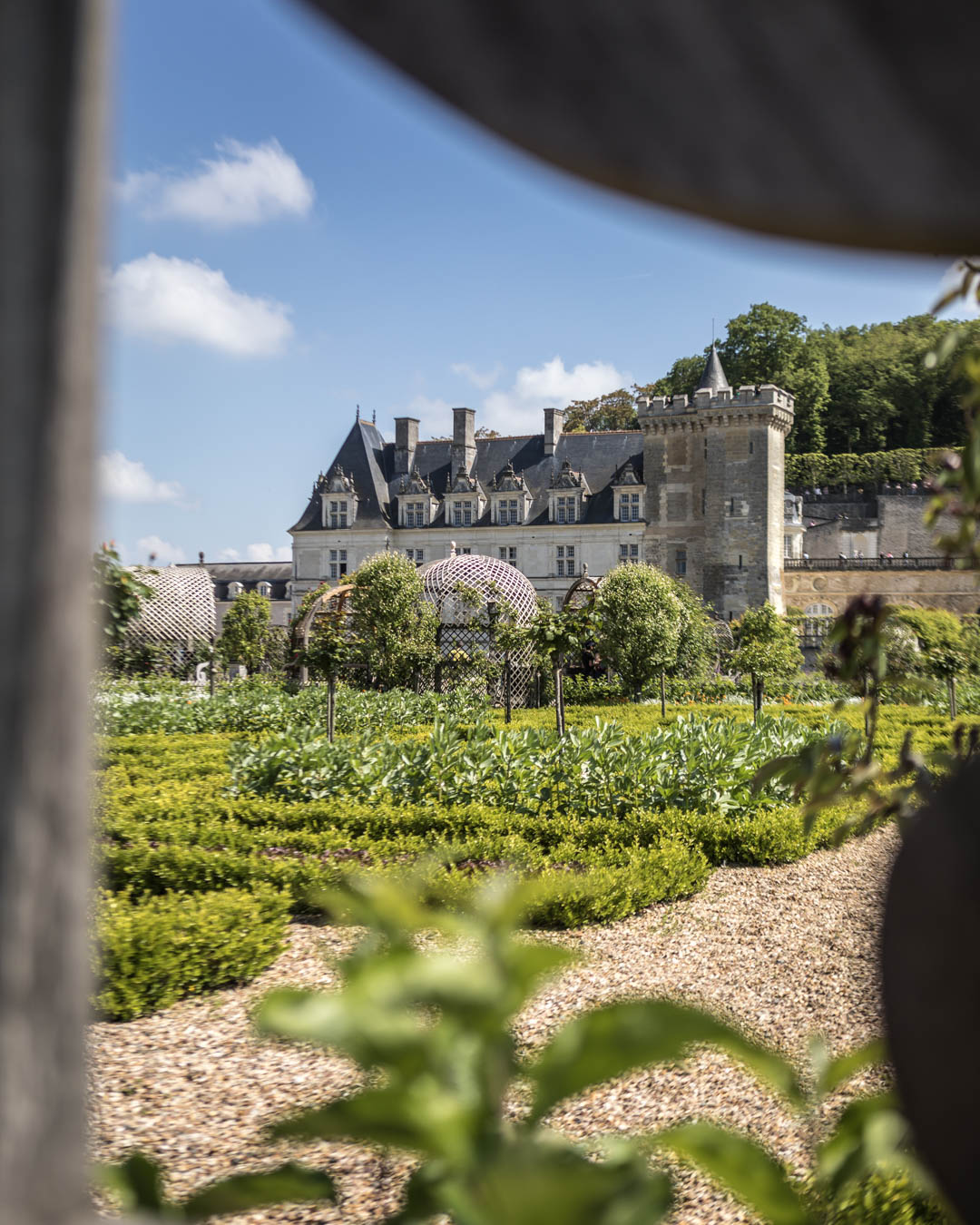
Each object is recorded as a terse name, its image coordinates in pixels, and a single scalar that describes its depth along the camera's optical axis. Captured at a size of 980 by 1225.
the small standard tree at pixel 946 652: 15.86
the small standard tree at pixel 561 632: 14.20
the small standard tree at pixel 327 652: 13.66
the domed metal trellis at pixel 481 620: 22.00
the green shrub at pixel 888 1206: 2.63
